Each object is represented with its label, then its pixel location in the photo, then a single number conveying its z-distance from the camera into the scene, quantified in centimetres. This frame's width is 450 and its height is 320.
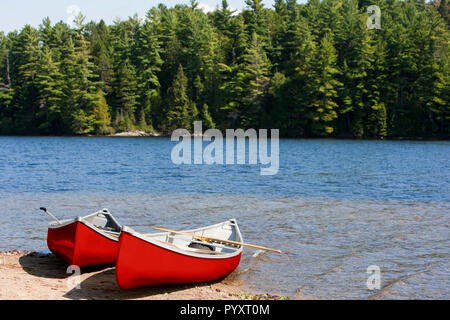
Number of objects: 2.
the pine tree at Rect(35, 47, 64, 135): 8925
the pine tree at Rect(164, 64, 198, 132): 8644
